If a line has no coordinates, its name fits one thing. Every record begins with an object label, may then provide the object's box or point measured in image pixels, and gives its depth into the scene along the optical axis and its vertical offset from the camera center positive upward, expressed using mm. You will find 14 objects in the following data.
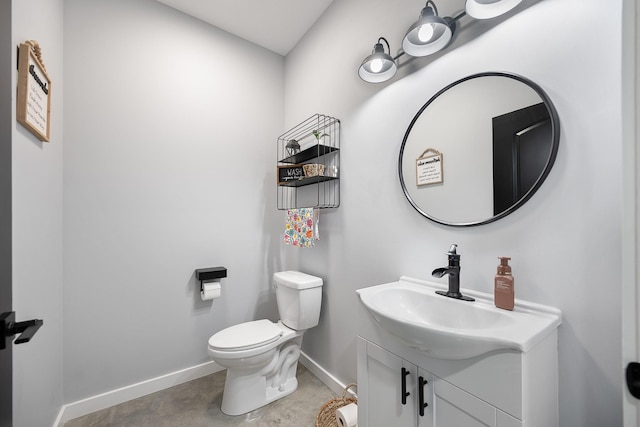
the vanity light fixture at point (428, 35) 987 +804
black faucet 1083 -244
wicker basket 1508 -1173
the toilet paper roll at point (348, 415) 1367 -1072
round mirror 948 +279
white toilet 1565 -829
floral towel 1886 -92
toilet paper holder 1937 -446
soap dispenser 936 -260
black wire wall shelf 1864 +356
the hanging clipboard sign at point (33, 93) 992 +519
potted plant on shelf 1878 +596
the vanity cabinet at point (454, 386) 715 -559
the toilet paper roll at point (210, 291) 1901 -560
